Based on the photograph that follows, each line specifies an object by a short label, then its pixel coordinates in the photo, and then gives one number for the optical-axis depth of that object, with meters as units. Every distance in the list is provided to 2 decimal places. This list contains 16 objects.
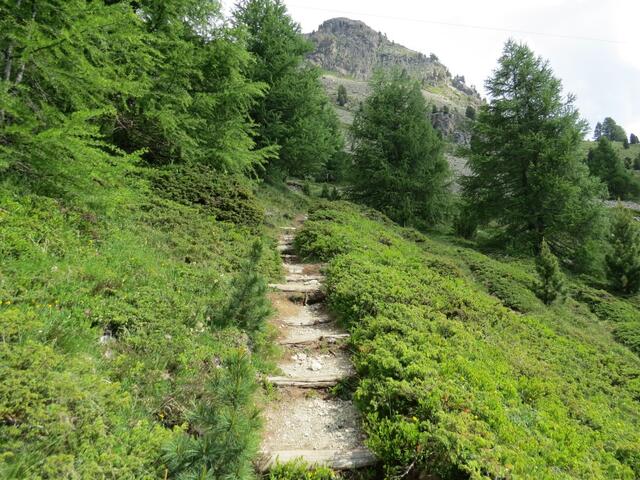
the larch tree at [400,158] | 22.45
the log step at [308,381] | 5.34
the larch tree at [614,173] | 52.31
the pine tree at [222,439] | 2.79
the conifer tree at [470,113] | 100.55
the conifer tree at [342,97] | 104.38
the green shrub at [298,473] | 3.56
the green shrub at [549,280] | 13.34
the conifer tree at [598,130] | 115.44
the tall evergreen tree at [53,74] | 5.30
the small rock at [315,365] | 5.97
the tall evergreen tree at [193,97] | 10.86
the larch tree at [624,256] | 18.78
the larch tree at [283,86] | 19.75
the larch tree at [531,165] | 21.03
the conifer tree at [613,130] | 106.50
